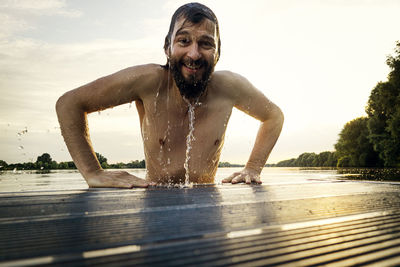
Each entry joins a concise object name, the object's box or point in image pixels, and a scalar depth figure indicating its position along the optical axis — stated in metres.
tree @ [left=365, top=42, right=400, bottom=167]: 26.16
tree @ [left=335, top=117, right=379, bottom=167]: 39.16
